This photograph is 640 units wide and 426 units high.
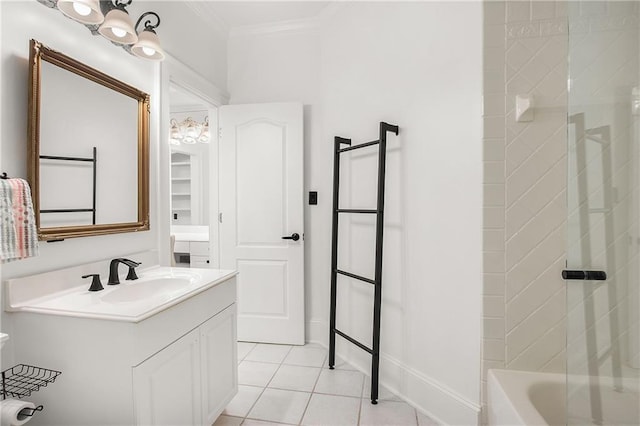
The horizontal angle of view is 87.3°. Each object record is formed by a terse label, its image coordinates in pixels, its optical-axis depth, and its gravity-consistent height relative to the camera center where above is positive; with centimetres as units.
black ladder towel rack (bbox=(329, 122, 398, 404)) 203 -31
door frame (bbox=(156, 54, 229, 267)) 214 +67
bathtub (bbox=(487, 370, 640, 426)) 118 -74
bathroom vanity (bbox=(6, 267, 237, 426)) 117 -52
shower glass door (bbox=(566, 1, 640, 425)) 121 +1
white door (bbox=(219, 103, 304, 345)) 286 -3
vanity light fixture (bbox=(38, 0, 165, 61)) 138 +86
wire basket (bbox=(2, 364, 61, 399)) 116 -60
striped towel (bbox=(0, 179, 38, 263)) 113 -4
